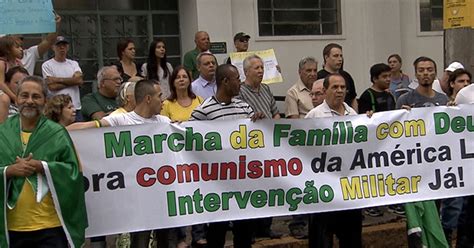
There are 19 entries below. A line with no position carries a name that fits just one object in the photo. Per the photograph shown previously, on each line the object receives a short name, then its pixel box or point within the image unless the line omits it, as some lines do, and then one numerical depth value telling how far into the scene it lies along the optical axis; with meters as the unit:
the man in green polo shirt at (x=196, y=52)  10.01
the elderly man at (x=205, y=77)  8.29
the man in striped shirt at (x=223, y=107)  6.84
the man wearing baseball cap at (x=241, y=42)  10.35
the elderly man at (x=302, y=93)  8.25
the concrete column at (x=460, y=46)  9.26
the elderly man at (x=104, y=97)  7.31
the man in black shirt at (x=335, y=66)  8.44
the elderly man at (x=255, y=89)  7.67
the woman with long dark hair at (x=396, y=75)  10.41
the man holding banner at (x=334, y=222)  6.95
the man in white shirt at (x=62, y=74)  8.92
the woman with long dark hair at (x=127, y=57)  8.97
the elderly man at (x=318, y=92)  7.42
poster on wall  7.93
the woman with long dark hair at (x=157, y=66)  9.05
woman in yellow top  7.48
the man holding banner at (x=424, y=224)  7.21
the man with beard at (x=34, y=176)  5.45
